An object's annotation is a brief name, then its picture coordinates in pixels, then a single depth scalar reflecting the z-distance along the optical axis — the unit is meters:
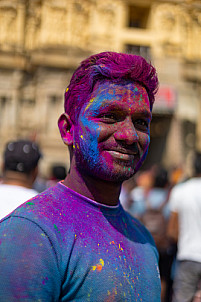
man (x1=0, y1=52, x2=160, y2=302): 1.35
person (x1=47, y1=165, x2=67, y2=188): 6.22
